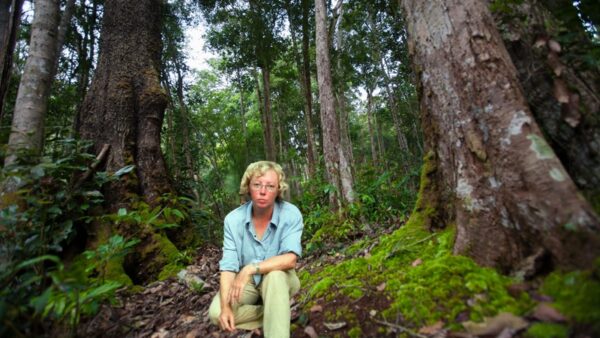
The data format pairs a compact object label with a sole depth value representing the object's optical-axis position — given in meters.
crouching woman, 2.13
